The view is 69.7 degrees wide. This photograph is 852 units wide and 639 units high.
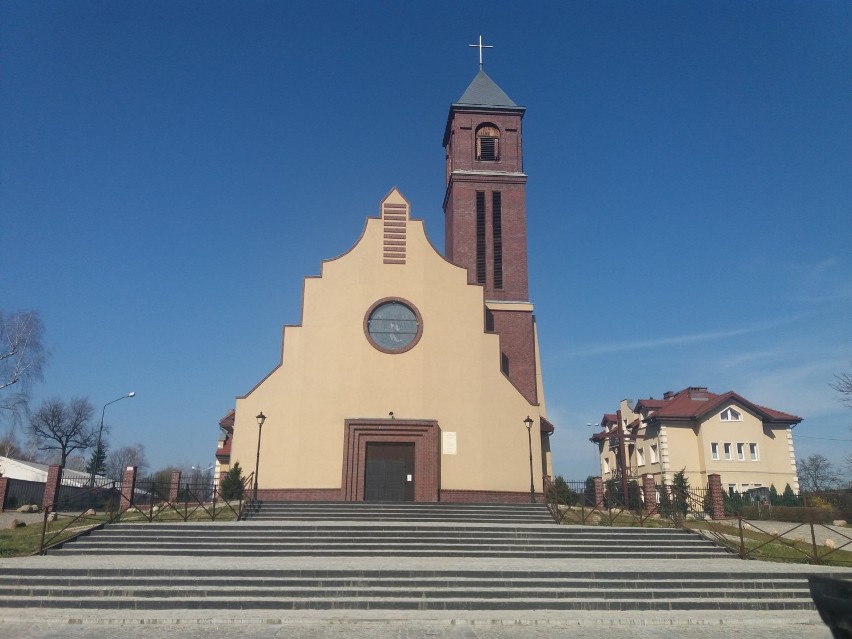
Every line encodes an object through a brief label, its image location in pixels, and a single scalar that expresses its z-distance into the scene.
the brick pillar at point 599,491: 25.05
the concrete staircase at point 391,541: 15.67
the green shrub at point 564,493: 24.18
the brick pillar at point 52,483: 23.58
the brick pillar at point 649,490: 23.52
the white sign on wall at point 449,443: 24.61
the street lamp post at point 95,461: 40.09
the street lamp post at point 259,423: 23.56
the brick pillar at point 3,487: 25.24
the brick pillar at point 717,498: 24.39
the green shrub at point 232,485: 23.16
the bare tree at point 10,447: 60.60
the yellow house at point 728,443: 38.66
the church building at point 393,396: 24.23
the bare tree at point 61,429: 58.12
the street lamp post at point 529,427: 23.20
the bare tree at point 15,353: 33.59
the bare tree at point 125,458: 99.12
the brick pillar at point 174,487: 21.49
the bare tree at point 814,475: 60.66
